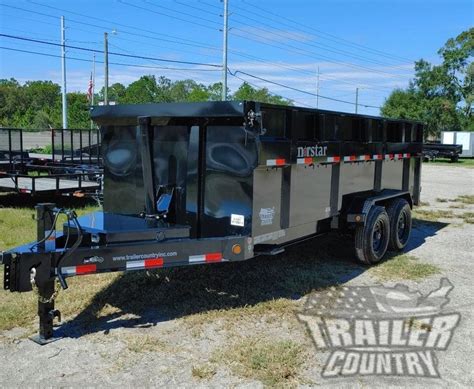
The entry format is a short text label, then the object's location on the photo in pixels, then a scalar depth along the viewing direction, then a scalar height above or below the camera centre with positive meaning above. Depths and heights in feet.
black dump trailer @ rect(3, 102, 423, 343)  13.25 -1.82
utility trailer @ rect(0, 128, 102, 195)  32.15 -2.55
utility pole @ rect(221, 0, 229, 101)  106.73 +15.70
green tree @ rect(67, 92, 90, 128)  200.90 +6.25
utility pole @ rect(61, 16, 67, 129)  120.71 +9.64
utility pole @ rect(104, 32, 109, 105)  117.06 +15.49
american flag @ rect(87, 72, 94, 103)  122.78 +9.66
